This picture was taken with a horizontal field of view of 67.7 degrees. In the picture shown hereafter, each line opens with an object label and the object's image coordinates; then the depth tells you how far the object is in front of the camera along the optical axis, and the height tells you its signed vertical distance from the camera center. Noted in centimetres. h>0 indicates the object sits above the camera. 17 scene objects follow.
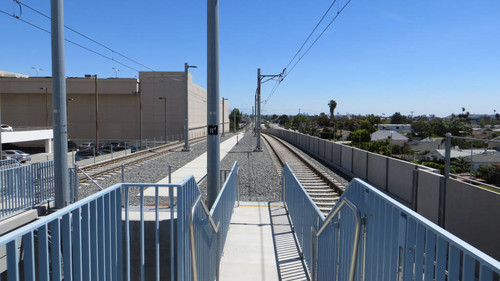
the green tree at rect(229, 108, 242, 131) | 16775 +23
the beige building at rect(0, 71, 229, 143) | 6531 +220
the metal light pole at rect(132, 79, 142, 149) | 6480 +588
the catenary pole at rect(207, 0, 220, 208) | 716 +33
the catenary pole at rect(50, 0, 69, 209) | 764 +27
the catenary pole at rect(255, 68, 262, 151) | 3288 -122
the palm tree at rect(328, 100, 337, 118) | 15750 +643
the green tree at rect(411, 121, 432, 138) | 5522 -154
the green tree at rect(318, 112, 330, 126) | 15275 -35
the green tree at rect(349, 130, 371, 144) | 6524 -295
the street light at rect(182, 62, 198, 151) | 3300 -159
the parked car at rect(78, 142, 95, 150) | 4318 -326
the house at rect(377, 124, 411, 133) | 12521 -217
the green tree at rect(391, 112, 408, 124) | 18062 +83
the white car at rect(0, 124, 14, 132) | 4004 -122
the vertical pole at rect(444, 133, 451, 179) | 848 -75
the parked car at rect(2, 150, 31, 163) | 3354 -349
